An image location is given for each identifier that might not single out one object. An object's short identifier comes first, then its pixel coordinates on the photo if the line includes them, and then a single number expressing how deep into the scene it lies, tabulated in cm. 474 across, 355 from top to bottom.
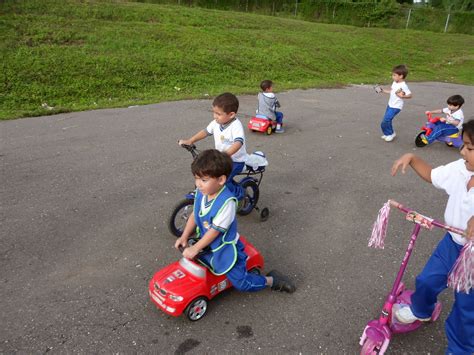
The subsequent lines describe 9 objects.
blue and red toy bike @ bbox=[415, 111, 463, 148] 773
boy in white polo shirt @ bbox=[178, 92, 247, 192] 410
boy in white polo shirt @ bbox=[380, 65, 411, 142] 752
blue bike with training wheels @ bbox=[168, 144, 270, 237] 420
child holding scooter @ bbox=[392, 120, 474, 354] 250
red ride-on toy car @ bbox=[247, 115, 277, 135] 792
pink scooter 255
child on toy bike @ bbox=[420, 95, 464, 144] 744
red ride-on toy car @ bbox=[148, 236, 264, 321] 298
